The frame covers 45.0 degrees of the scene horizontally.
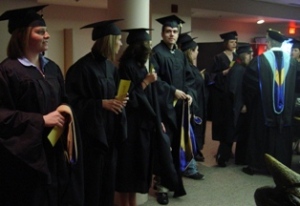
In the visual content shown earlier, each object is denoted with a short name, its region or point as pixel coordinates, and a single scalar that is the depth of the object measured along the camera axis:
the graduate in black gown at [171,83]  3.32
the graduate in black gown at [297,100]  4.39
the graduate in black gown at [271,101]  4.16
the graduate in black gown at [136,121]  2.89
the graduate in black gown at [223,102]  4.61
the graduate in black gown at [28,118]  1.75
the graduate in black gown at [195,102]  4.04
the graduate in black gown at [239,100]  4.46
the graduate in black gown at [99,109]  2.46
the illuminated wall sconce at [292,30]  10.46
